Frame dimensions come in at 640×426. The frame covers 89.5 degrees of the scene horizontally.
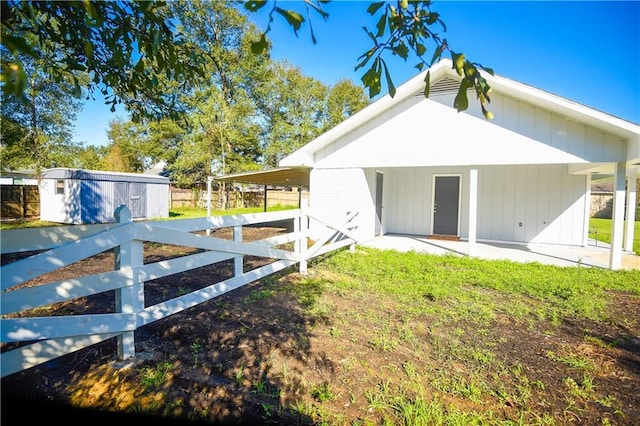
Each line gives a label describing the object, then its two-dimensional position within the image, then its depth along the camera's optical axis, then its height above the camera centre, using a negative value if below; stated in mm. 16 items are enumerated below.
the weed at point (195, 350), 2909 -1485
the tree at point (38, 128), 17609 +3571
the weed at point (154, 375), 2494 -1466
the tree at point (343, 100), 33000 +10264
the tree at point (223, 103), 23875 +7024
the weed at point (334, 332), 3586 -1515
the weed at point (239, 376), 2621 -1507
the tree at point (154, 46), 1234 +915
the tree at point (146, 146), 27969 +4566
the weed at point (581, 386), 2645 -1552
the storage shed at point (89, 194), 15055 -97
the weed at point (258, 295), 4668 -1480
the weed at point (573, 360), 3096 -1549
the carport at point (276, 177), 10539 +757
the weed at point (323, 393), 2473 -1528
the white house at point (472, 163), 7145 +1034
